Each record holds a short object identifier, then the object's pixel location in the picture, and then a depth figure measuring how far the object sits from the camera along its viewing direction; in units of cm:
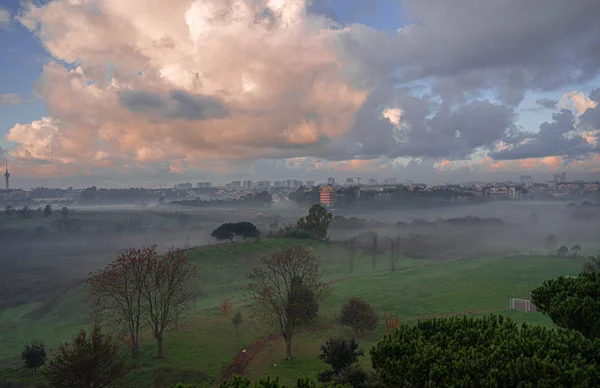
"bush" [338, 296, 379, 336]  3972
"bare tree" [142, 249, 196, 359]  3717
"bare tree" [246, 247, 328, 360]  3693
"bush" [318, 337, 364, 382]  2646
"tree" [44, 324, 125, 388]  2223
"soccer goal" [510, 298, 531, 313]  4687
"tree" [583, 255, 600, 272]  4916
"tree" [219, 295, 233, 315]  5144
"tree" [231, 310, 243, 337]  4297
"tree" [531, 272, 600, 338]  1633
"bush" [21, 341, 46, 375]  3178
